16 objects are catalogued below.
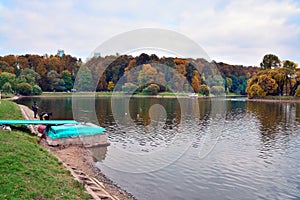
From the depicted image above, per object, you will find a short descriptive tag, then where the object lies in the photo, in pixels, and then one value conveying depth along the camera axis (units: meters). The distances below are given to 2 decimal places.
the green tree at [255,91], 88.81
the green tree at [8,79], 81.12
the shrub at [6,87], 77.44
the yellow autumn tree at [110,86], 98.56
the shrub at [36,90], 89.04
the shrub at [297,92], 84.24
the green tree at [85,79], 100.81
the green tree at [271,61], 107.69
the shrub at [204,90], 96.69
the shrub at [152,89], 90.95
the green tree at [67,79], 106.75
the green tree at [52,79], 103.02
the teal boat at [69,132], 18.83
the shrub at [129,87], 81.04
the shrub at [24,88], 84.94
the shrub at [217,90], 99.19
